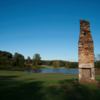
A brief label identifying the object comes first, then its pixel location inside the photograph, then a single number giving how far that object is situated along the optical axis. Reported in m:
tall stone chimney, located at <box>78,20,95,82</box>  11.19
